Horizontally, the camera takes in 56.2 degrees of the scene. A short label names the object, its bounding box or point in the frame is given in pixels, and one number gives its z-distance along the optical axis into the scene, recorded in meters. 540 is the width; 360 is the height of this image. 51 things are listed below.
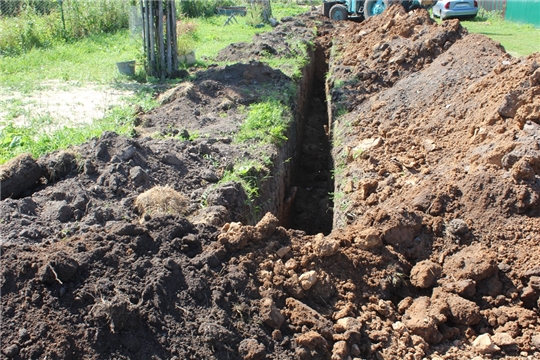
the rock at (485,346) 3.60
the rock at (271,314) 3.50
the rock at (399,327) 3.71
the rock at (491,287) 4.08
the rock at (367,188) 5.94
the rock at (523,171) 4.72
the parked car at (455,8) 22.36
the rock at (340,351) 3.39
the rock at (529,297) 3.99
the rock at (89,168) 5.32
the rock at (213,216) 4.74
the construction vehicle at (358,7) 18.03
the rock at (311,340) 3.41
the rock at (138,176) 5.24
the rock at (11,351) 3.01
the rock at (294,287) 3.80
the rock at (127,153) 5.48
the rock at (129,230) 3.91
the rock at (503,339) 3.62
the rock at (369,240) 4.41
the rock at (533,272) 4.10
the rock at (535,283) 4.02
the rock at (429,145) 6.34
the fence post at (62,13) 15.28
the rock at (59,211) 4.55
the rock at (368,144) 6.95
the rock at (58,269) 3.34
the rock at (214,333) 3.29
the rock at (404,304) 3.99
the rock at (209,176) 5.68
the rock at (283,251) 4.09
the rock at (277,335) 3.46
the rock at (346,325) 3.60
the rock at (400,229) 4.63
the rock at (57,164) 5.26
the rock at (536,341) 3.61
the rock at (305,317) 3.57
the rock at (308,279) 3.85
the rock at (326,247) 4.14
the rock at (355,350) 3.48
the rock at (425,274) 4.21
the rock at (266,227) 4.16
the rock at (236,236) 3.97
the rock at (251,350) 3.27
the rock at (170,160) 5.77
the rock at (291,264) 3.99
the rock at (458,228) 4.59
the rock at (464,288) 4.04
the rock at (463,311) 3.82
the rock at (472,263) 4.14
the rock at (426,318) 3.68
